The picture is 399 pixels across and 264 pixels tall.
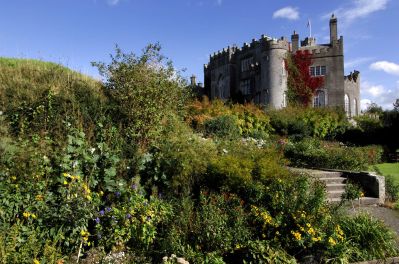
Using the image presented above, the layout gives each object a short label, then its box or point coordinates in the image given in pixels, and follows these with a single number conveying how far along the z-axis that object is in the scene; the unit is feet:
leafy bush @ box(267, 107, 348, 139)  78.95
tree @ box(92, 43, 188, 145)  27.99
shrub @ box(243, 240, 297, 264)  17.20
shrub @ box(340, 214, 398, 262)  19.42
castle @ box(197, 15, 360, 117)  132.46
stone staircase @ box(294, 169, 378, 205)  32.35
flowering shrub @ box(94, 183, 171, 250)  17.93
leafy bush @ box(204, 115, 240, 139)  56.54
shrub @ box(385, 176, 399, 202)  34.24
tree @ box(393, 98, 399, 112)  100.59
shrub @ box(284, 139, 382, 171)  42.52
